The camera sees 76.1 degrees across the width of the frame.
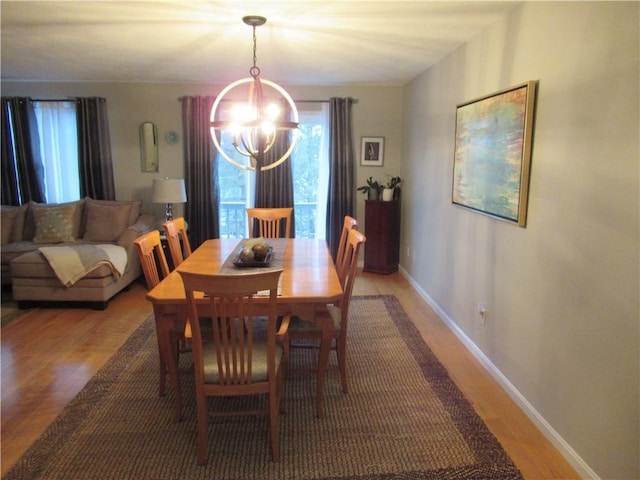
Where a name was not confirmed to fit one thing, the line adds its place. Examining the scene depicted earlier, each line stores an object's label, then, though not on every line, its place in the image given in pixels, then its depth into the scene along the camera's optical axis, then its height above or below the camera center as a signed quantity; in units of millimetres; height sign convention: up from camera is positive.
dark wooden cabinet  4961 -757
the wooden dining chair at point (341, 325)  2418 -910
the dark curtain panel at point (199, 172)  4941 +0
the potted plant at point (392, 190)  4984 -219
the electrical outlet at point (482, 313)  2891 -993
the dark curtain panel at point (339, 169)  5066 +40
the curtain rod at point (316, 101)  5066 +874
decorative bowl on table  2523 -517
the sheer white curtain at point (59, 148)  4988 +292
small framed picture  5227 +257
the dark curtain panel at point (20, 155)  4863 +199
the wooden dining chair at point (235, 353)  1703 -861
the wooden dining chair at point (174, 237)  2879 -466
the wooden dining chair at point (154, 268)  2258 -558
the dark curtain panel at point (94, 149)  4910 +274
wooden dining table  2086 -623
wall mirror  5047 +307
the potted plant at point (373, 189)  5023 -207
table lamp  4590 -212
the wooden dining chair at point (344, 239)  2857 -496
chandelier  2488 +299
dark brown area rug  1951 -1390
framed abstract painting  2334 +132
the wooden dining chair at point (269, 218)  3785 -419
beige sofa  3893 -768
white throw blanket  3805 -828
